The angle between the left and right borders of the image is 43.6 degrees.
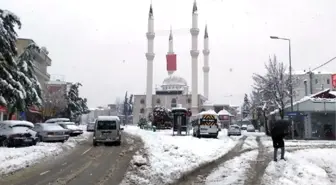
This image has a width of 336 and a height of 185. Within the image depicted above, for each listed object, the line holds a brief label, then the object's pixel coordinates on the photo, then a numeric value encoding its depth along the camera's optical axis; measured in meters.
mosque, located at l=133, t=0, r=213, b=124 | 124.06
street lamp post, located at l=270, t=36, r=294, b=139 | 40.37
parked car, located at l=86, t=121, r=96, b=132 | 59.66
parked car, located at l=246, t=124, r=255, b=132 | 78.94
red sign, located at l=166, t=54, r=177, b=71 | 108.98
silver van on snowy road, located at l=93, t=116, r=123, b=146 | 29.31
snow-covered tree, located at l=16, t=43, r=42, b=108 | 38.50
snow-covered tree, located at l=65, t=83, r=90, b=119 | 81.19
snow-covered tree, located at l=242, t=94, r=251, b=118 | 117.97
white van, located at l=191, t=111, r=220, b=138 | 43.00
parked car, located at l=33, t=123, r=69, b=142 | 31.47
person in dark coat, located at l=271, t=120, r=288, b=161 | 15.36
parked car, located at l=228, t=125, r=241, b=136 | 54.72
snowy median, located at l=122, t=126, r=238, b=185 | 12.30
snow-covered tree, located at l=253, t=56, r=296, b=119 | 49.76
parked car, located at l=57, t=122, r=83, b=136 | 43.48
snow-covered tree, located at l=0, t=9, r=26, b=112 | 24.54
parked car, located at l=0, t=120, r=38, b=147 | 24.95
